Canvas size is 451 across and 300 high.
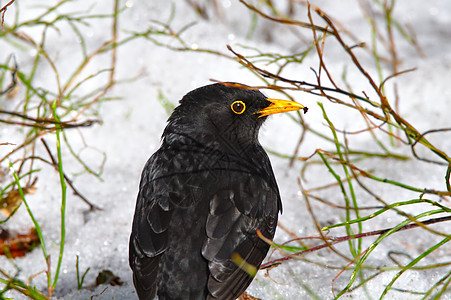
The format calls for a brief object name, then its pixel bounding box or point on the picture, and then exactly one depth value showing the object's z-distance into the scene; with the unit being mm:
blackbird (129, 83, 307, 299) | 6348
